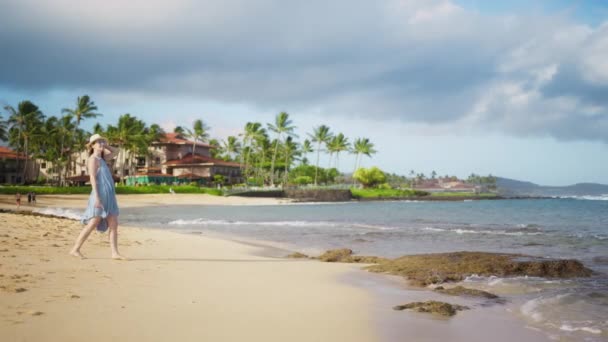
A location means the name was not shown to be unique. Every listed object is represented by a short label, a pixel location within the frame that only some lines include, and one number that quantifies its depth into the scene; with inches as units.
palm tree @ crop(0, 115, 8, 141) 2912.4
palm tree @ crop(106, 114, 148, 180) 2807.8
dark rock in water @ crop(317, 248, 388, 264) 430.6
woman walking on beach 297.0
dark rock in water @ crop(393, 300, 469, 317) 230.1
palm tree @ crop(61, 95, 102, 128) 2662.4
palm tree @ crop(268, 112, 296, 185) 3440.0
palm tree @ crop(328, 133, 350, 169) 3914.9
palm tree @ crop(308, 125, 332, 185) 3843.5
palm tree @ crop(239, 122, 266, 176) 3599.9
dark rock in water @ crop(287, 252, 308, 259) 450.0
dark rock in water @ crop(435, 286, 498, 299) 283.4
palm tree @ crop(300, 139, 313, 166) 4183.8
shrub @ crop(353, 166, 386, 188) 3833.7
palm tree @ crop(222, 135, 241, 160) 4264.3
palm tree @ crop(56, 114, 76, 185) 2878.9
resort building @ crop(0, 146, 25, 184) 3171.8
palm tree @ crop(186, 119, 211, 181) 3400.6
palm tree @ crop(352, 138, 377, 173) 4136.3
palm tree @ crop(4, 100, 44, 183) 2876.5
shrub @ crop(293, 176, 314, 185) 4005.7
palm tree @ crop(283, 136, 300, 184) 3865.7
